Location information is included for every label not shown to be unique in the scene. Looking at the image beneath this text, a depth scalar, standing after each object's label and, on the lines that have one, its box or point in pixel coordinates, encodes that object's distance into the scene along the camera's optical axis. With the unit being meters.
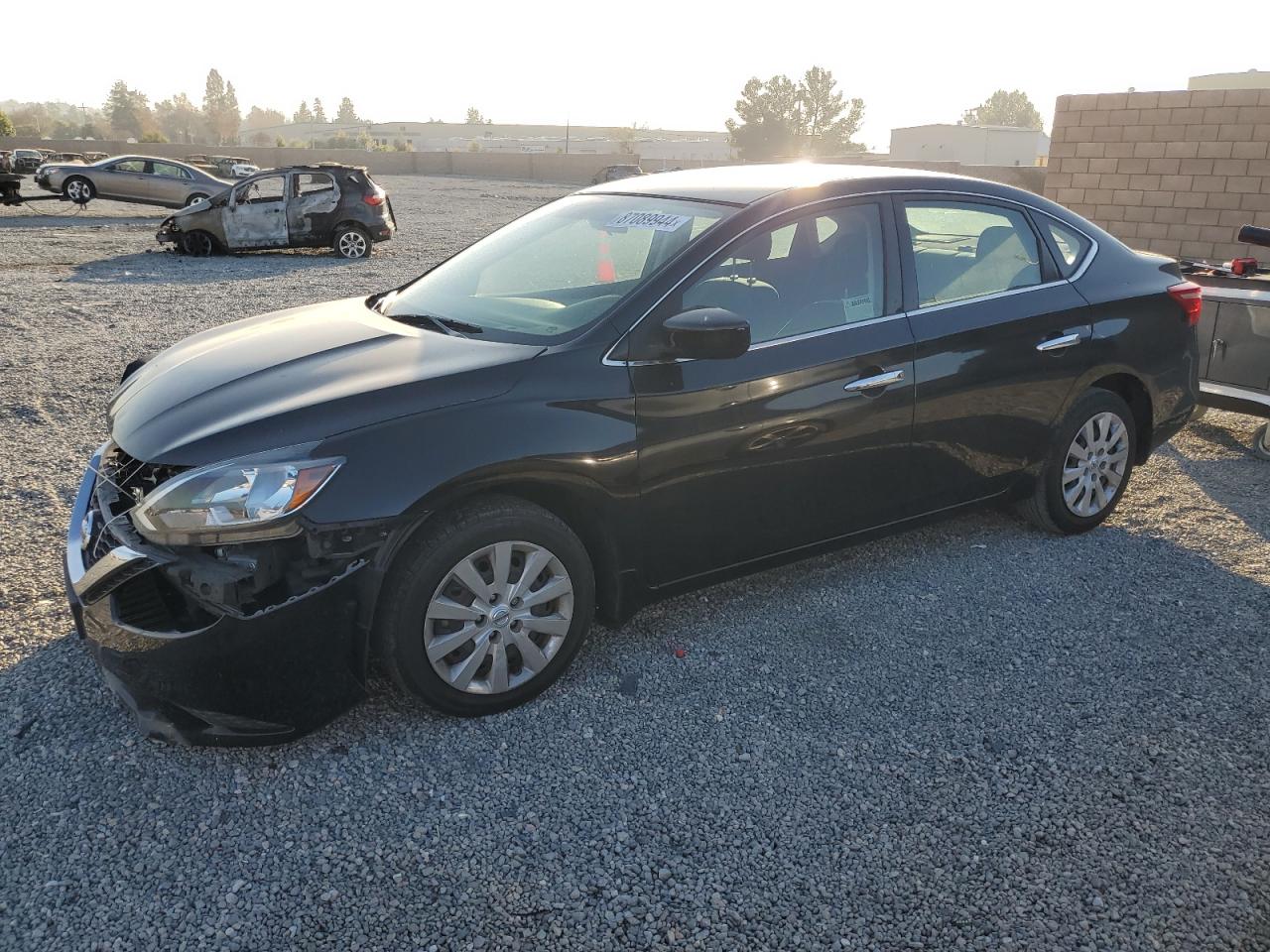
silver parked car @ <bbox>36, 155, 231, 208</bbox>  24.25
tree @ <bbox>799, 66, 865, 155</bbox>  112.12
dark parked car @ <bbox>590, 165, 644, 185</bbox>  39.61
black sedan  3.01
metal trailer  6.15
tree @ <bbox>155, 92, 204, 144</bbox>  152.45
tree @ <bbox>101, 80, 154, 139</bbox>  129.38
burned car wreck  16.52
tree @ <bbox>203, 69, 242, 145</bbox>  145.50
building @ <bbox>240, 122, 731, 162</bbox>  118.50
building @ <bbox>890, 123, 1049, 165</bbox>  87.12
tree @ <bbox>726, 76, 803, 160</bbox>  106.94
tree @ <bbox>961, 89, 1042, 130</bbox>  168.38
